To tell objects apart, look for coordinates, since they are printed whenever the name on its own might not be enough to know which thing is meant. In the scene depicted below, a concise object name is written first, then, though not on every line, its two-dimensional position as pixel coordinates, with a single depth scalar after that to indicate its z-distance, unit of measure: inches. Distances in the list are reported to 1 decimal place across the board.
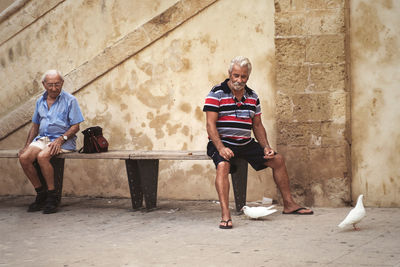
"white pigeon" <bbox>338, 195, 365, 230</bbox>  187.9
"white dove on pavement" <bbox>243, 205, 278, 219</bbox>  212.8
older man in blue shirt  252.4
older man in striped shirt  215.8
